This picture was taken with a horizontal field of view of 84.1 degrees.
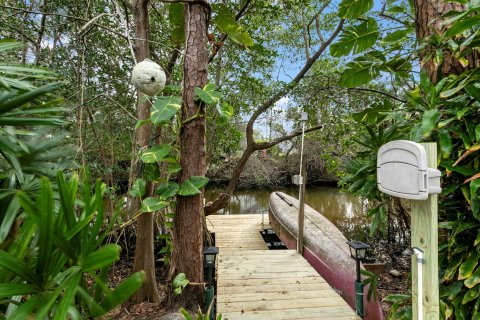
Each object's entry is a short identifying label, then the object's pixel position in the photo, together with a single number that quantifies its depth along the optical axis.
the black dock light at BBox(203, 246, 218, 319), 2.53
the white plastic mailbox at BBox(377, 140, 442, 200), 0.99
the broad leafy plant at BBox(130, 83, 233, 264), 1.95
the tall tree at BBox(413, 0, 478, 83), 1.63
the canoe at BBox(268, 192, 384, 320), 3.26
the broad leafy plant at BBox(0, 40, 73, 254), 1.01
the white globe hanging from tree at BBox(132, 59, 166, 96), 1.58
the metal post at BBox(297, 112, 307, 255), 3.49
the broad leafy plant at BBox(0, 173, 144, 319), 0.71
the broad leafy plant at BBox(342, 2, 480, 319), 1.31
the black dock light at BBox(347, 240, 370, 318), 2.42
